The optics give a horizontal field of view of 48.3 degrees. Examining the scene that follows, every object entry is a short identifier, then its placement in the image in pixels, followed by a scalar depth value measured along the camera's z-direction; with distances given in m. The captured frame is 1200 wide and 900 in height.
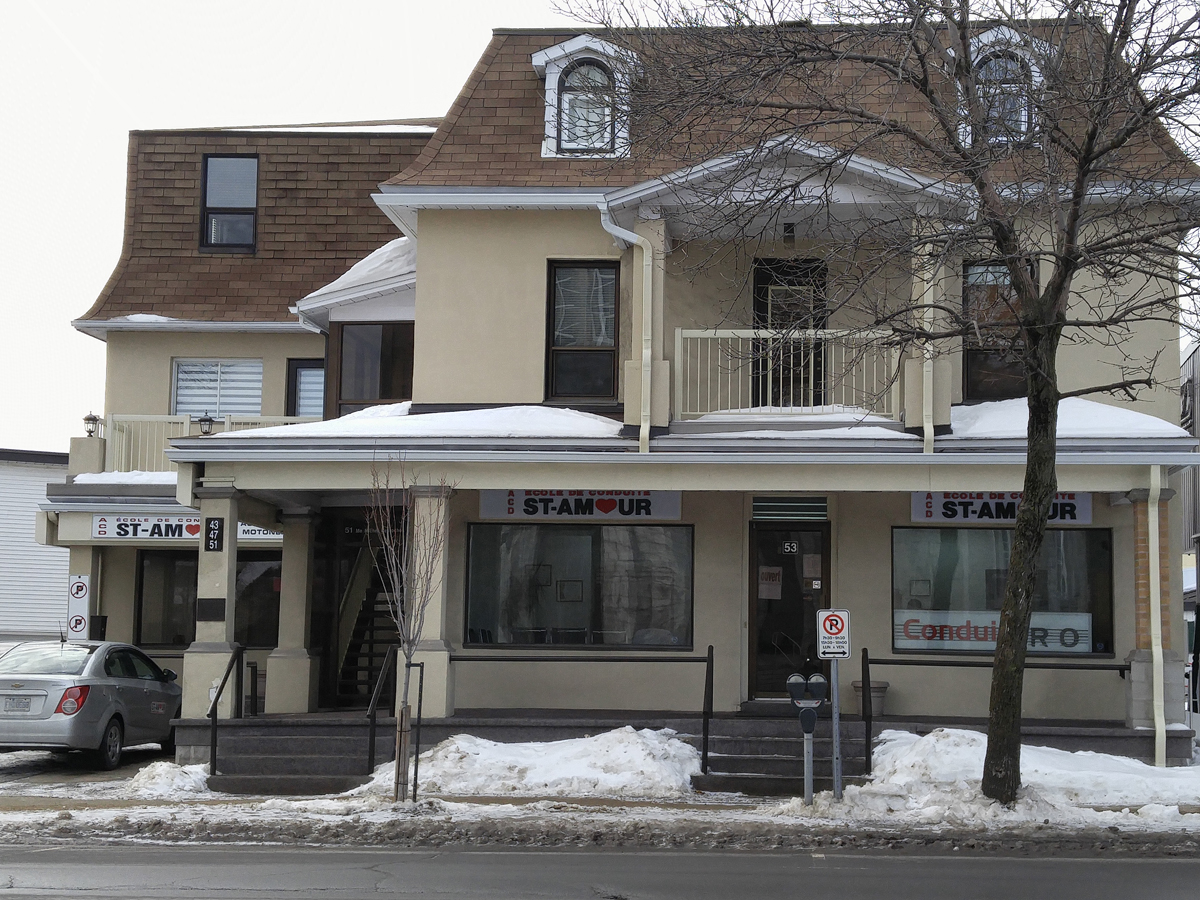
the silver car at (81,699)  15.17
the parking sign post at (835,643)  12.05
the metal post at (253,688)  16.20
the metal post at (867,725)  13.45
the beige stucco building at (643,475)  14.58
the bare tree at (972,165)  11.62
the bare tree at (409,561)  12.44
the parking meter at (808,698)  11.78
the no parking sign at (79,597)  20.58
